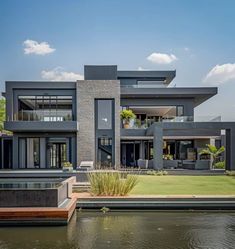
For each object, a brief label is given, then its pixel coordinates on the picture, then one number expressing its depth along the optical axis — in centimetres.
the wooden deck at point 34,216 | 1017
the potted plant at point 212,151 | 2402
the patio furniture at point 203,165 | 2381
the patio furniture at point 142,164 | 2494
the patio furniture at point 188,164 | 2455
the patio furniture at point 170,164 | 2491
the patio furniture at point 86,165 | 2306
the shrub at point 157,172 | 2197
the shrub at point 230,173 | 2133
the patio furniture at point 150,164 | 2498
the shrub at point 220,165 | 2480
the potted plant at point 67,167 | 2164
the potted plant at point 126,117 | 2696
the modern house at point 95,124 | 2480
